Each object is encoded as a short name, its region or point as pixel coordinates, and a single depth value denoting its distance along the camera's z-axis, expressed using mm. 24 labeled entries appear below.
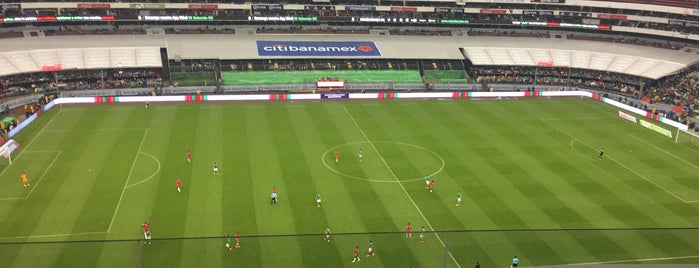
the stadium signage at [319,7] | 91800
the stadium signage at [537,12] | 95562
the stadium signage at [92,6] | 81500
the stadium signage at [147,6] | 83688
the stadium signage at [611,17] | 92062
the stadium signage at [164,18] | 85312
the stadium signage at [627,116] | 64887
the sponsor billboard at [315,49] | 86500
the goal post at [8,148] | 45469
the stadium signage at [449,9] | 95500
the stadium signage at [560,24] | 93812
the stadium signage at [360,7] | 92931
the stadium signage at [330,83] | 79125
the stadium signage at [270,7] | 90562
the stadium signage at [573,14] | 94625
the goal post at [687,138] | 57356
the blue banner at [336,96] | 73688
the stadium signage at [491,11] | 94881
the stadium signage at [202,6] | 86625
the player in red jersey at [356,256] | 31619
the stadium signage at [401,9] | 93562
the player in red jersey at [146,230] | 33062
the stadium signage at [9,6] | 77500
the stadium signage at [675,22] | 87825
